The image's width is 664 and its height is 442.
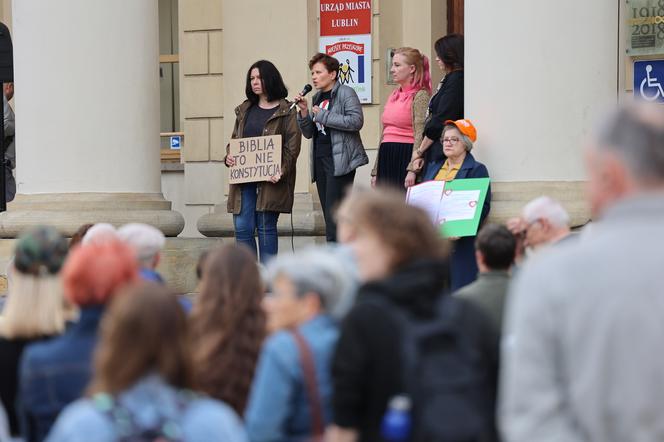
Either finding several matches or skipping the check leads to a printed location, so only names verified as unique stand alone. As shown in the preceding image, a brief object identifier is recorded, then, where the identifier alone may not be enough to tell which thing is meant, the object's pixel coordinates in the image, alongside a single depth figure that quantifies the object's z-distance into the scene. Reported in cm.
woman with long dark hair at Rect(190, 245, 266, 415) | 975
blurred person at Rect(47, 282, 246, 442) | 718
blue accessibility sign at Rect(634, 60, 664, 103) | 2064
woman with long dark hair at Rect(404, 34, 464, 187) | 1936
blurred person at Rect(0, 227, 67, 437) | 942
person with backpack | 773
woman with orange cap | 1780
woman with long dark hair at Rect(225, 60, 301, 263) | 2159
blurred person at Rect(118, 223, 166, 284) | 1272
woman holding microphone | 2094
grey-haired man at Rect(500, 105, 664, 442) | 670
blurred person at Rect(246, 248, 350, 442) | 836
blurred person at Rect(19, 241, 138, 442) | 862
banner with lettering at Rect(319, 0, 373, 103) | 2575
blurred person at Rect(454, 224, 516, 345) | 1172
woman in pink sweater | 2044
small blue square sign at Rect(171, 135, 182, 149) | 2906
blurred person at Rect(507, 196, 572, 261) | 1348
